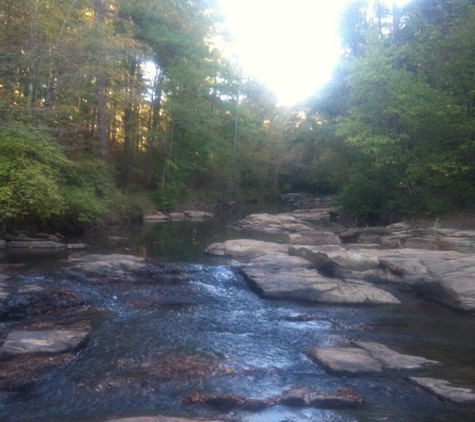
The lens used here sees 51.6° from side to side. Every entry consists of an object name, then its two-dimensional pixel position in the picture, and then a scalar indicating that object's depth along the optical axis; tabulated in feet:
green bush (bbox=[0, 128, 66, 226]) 48.11
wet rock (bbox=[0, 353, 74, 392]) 19.16
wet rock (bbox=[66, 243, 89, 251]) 50.10
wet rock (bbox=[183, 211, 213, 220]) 100.01
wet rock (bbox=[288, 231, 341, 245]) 55.16
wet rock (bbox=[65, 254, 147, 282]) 36.89
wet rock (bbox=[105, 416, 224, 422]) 15.66
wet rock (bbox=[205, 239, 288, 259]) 48.52
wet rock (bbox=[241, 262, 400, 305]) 33.71
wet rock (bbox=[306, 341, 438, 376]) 21.47
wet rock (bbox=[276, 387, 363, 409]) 18.19
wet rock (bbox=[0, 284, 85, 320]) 28.73
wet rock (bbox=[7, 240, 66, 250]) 49.42
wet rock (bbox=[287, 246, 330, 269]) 40.78
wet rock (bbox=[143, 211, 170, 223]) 87.69
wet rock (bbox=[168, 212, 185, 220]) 96.26
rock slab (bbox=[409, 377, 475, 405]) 18.43
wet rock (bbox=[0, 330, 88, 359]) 22.21
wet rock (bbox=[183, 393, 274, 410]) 18.02
